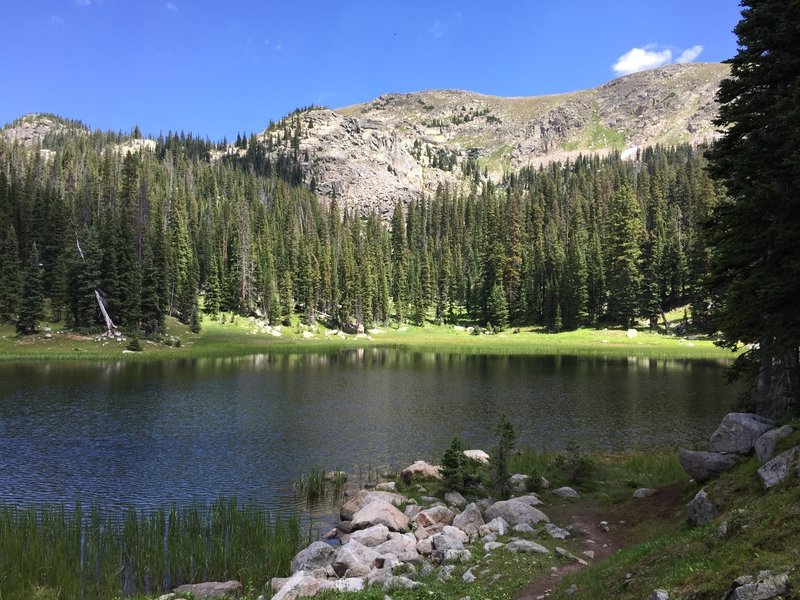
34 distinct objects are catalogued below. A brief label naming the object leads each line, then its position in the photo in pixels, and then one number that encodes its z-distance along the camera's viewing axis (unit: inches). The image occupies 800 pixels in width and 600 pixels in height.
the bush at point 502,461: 928.5
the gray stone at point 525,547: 621.6
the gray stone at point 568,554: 594.2
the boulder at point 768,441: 578.2
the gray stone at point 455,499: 904.3
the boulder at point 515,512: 756.6
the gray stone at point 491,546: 644.9
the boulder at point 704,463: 667.4
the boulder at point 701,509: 543.2
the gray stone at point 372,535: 711.1
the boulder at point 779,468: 472.1
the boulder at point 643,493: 839.1
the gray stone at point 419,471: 1072.8
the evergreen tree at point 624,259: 4480.8
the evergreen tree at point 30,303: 3442.4
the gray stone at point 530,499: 836.0
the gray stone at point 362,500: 880.3
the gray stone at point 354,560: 604.7
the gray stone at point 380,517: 775.1
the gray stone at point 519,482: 941.6
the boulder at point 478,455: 1166.4
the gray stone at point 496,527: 713.5
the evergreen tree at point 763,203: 732.0
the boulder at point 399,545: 668.1
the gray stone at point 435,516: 790.5
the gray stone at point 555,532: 692.7
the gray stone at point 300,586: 523.2
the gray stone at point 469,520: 736.3
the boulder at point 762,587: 273.9
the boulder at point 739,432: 674.2
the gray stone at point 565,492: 910.6
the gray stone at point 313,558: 644.1
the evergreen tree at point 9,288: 3604.8
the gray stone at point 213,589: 583.2
